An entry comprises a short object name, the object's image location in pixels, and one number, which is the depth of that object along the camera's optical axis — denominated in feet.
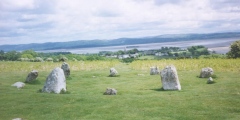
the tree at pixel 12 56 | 357.82
